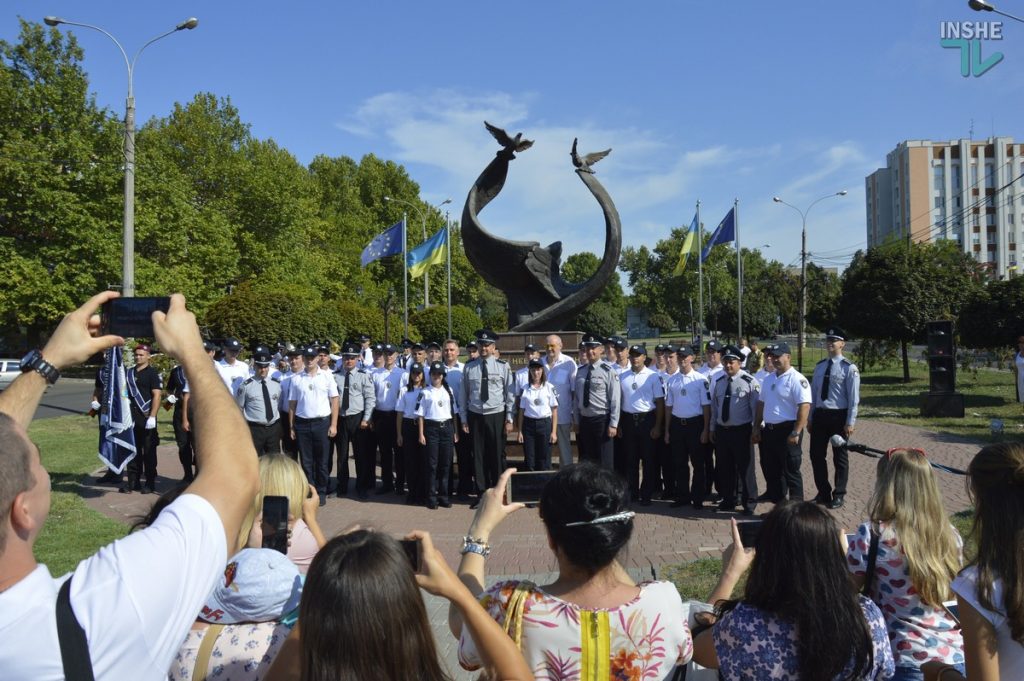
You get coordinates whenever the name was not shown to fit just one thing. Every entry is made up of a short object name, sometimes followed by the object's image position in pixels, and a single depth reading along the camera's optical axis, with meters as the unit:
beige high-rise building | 93.56
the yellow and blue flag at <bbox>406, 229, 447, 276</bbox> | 25.12
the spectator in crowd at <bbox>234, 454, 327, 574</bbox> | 3.26
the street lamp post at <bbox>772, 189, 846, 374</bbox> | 31.91
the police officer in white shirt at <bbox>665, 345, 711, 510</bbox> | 9.19
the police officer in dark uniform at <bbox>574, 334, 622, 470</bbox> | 9.47
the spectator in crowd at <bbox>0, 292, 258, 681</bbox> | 1.34
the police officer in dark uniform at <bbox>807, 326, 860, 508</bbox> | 8.63
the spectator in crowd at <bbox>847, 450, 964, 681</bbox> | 3.01
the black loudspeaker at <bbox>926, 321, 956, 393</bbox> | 16.50
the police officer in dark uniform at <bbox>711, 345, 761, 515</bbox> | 8.80
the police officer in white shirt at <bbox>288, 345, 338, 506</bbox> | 9.56
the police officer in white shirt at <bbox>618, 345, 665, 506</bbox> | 9.67
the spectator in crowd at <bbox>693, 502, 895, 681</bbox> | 2.29
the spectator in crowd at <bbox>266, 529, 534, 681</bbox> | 1.82
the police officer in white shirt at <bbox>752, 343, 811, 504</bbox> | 8.48
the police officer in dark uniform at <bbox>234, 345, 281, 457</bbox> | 9.42
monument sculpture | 12.16
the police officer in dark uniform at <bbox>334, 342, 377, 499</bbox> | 10.33
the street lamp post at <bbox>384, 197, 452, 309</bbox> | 52.70
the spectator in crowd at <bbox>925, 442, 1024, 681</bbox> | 2.08
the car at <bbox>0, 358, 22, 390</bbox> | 25.08
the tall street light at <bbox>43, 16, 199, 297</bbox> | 15.74
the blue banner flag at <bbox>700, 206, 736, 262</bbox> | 27.61
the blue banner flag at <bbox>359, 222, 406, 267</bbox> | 24.25
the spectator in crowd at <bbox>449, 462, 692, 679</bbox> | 2.14
